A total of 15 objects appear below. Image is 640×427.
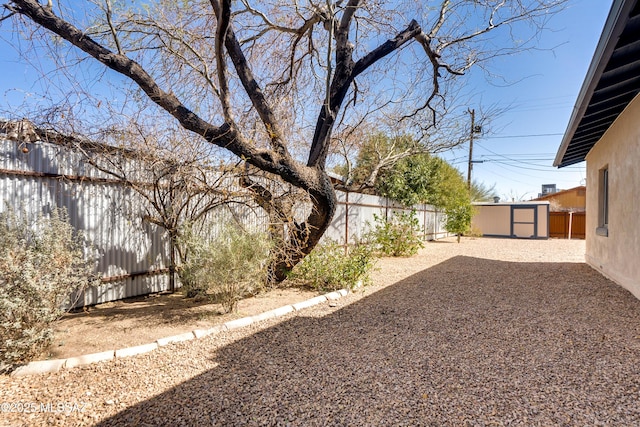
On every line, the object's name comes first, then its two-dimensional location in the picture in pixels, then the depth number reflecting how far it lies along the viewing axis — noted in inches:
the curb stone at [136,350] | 114.3
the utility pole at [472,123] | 360.2
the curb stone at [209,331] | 133.9
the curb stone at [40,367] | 100.2
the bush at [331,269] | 219.1
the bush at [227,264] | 155.3
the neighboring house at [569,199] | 959.0
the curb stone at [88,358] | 105.4
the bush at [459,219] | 609.9
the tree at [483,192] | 996.6
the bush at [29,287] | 100.3
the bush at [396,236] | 379.2
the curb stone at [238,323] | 145.3
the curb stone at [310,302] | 176.5
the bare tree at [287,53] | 159.0
